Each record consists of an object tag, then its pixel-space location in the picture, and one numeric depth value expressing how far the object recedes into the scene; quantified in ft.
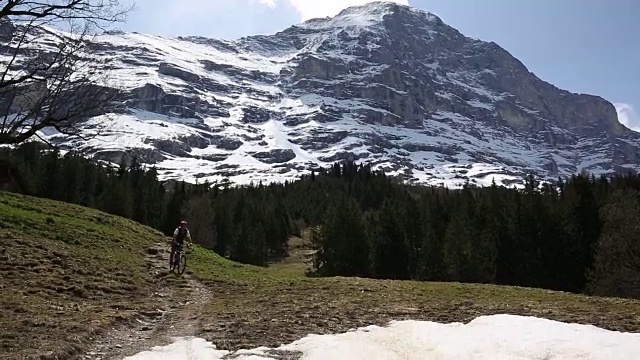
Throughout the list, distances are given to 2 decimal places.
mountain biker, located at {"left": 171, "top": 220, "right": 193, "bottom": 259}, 91.04
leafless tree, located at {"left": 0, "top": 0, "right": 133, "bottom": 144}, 44.98
